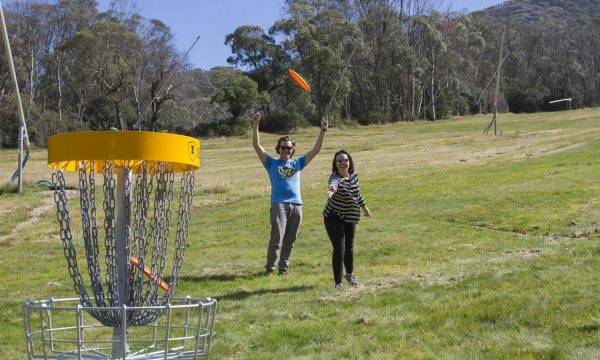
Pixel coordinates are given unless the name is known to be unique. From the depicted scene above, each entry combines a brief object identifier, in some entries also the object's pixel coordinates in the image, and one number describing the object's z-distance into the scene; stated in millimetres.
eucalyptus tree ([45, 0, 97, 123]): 68188
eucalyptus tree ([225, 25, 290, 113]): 68688
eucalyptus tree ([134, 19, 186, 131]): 57875
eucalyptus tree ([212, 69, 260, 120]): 60875
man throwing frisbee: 10523
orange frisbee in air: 9471
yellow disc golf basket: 3852
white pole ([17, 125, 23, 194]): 23486
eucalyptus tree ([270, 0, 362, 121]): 64625
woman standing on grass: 9359
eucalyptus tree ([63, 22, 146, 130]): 59344
